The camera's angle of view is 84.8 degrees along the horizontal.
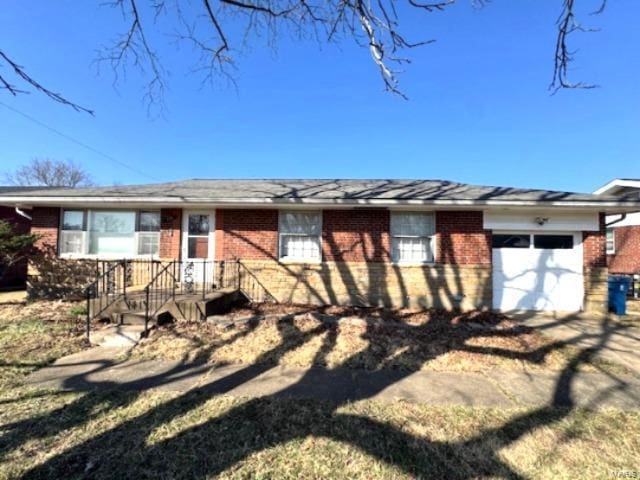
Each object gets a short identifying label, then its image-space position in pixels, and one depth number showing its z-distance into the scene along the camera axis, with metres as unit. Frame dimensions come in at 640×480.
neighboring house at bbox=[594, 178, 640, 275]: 15.26
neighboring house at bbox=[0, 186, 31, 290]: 14.02
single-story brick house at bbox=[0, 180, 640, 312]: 9.49
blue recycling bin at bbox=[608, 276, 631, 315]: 9.27
